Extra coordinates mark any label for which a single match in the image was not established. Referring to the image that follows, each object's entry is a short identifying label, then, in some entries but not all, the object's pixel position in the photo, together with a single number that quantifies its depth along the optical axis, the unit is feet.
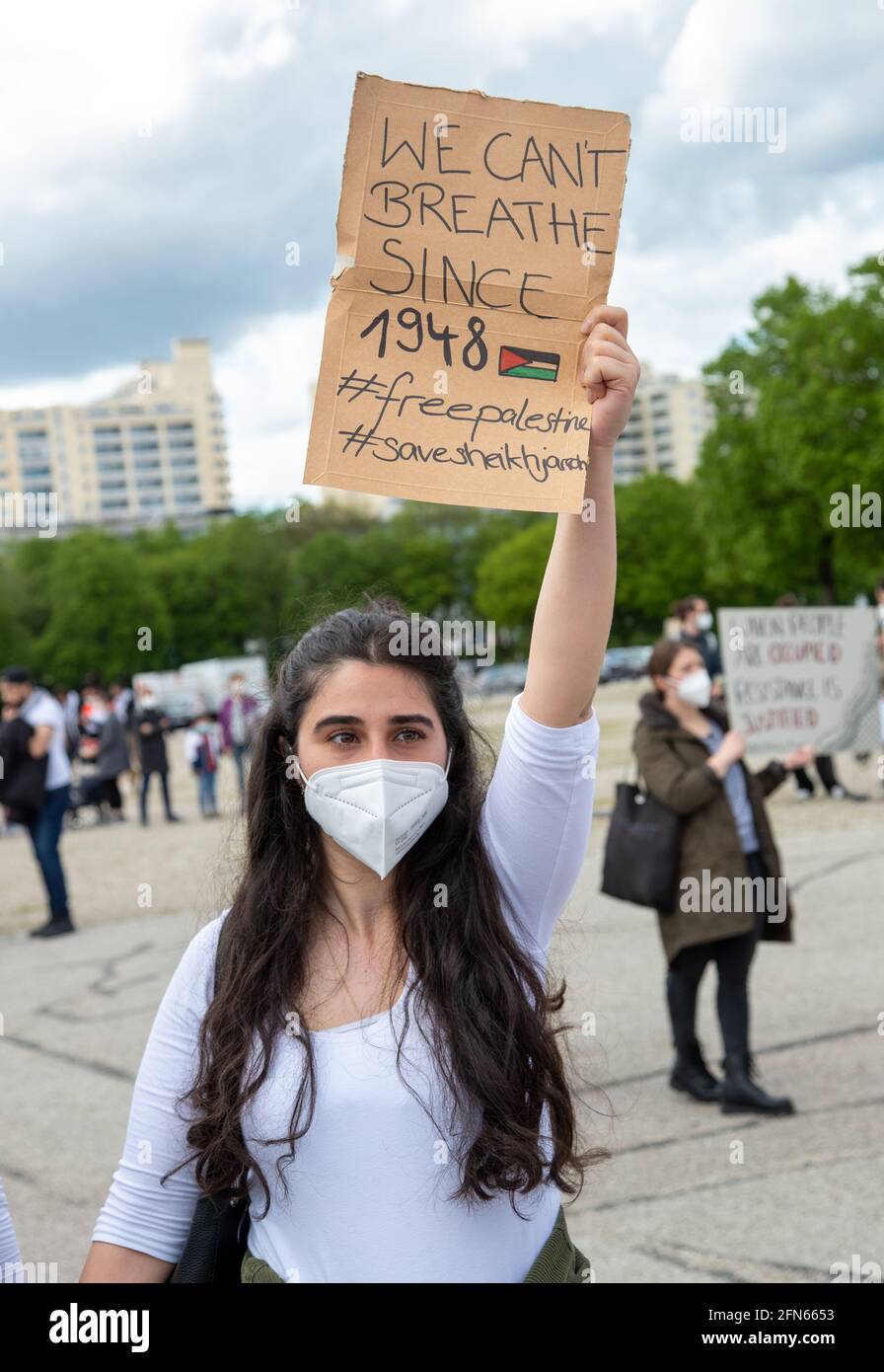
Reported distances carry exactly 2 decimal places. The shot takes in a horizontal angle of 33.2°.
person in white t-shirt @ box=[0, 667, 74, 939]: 38.81
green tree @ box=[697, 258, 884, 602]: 148.46
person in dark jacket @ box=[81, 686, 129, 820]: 65.92
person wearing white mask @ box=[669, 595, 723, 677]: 45.32
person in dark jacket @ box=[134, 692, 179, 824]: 65.21
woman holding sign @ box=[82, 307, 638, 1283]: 6.55
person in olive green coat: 19.42
